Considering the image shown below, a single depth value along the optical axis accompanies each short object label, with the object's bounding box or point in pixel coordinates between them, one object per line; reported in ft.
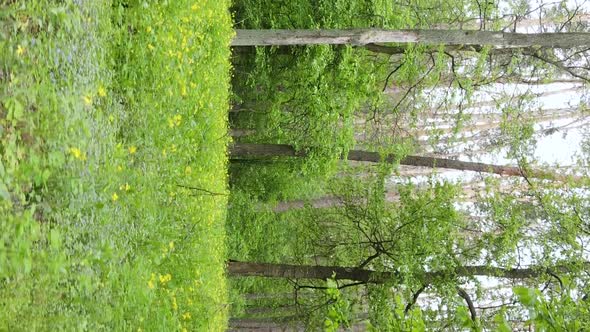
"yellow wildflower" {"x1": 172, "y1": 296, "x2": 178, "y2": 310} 29.76
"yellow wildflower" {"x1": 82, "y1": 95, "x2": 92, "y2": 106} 21.12
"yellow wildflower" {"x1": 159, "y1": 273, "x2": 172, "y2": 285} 28.02
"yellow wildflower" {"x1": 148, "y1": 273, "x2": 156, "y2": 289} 25.05
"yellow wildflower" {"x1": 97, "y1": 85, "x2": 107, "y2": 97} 22.51
